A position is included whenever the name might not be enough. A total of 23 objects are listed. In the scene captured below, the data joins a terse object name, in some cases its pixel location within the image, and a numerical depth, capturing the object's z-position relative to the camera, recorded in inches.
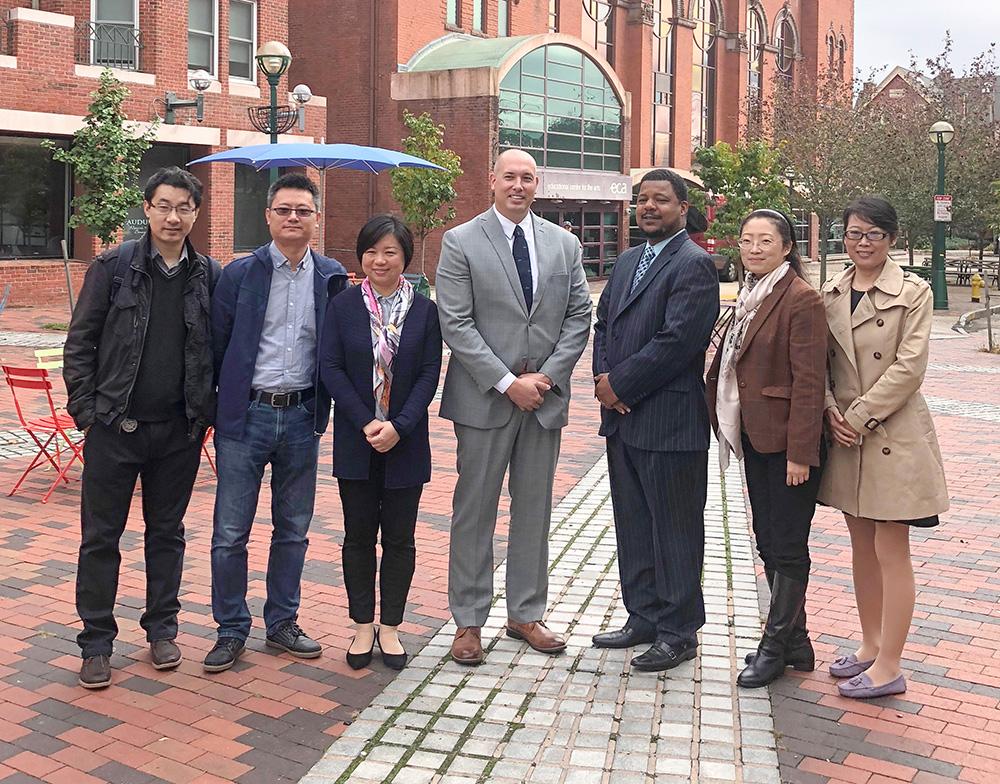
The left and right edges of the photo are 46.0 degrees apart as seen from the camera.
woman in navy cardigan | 194.9
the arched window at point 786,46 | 2298.2
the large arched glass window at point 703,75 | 2025.1
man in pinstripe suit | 193.3
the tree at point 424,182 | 1095.0
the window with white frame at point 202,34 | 1052.5
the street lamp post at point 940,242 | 1093.1
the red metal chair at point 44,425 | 319.6
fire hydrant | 1244.8
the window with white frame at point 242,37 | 1101.7
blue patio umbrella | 493.7
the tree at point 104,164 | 737.0
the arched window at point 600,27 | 1744.6
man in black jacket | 186.9
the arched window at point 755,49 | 2166.6
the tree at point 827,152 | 1407.5
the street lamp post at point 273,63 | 638.5
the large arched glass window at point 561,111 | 1381.6
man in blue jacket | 194.4
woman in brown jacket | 182.9
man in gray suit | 198.8
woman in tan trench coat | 179.3
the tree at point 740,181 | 1576.0
